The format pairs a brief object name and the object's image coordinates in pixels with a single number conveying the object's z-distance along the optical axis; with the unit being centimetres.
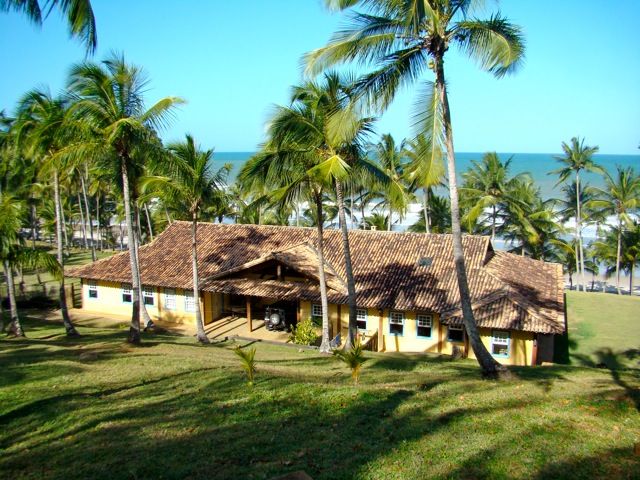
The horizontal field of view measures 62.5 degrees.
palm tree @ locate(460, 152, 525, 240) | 3841
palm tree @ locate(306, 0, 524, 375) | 1233
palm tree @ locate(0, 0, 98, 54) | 804
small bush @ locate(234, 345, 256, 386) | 1249
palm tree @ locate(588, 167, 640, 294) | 3894
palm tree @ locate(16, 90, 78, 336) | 1702
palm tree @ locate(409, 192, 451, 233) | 4203
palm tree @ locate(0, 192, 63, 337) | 1777
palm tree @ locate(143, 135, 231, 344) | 1909
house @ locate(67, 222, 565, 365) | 2108
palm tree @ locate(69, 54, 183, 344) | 1681
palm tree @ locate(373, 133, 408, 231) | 3487
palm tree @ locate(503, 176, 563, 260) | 3831
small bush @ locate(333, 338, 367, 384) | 1270
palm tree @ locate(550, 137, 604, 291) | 3862
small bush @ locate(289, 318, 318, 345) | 2255
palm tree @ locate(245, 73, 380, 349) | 1723
